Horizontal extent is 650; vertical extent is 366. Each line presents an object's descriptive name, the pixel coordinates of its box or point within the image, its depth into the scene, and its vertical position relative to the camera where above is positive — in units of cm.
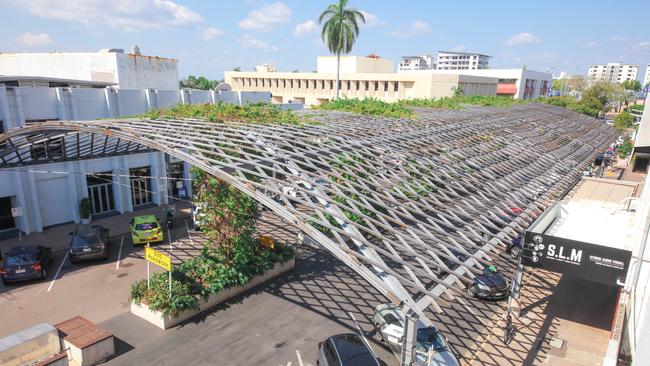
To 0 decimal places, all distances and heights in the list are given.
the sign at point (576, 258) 1452 -606
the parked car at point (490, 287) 1853 -891
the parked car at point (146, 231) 2306 -826
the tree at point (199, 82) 9200 +61
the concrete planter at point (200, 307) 1524 -877
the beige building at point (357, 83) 6631 +88
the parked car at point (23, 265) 1806 -813
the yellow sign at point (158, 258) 1524 -655
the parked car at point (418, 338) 1288 -827
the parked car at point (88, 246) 2034 -815
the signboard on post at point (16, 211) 2284 -722
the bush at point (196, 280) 1556 -802
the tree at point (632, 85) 17910 +332
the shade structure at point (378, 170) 1218 -373
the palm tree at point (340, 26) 5397 +806
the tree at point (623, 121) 6715 -464
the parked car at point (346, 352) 1219 -804
